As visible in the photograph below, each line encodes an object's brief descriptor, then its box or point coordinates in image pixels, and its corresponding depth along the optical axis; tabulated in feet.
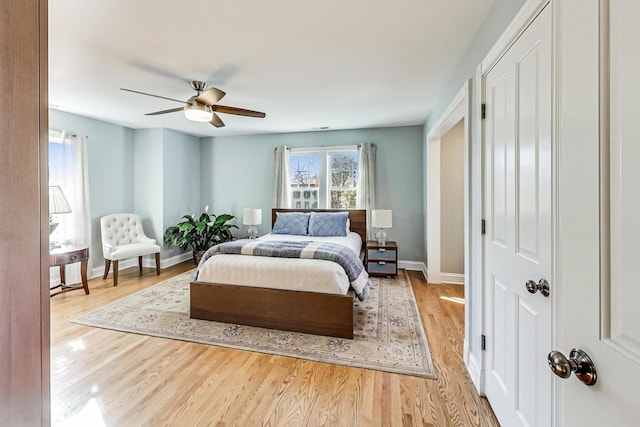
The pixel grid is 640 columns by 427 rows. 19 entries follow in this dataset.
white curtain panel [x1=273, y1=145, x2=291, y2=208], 17.08
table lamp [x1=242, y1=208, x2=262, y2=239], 15.85
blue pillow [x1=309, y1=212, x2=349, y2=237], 14.02
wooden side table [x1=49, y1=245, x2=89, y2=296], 10.70
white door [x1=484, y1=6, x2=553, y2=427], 3.77
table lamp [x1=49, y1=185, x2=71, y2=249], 10.77
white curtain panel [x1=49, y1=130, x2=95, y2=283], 12.66
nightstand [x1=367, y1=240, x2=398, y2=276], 14.10
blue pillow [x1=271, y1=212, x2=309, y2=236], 14.65
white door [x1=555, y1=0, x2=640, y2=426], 1.65
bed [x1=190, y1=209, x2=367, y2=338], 8.26
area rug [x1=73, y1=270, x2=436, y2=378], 7.23
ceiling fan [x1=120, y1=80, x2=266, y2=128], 8.50
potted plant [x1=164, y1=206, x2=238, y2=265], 16.12
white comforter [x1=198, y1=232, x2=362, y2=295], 8.45
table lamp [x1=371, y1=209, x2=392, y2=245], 14.34
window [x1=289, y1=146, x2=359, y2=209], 16.52
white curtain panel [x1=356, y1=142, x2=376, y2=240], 15.75
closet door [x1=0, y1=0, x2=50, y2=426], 1.88
